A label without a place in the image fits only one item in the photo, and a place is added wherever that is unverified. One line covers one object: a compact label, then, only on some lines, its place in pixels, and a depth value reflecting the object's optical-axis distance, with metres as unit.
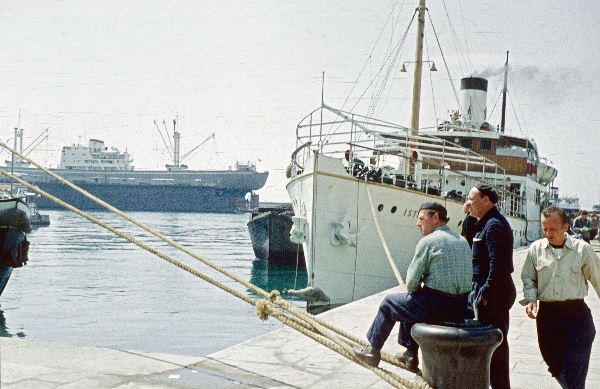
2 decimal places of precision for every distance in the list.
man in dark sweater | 4.27
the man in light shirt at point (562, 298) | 4.11
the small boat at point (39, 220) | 53.24
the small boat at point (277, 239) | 27.94
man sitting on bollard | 4.04
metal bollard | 3.53
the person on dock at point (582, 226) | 20.02
